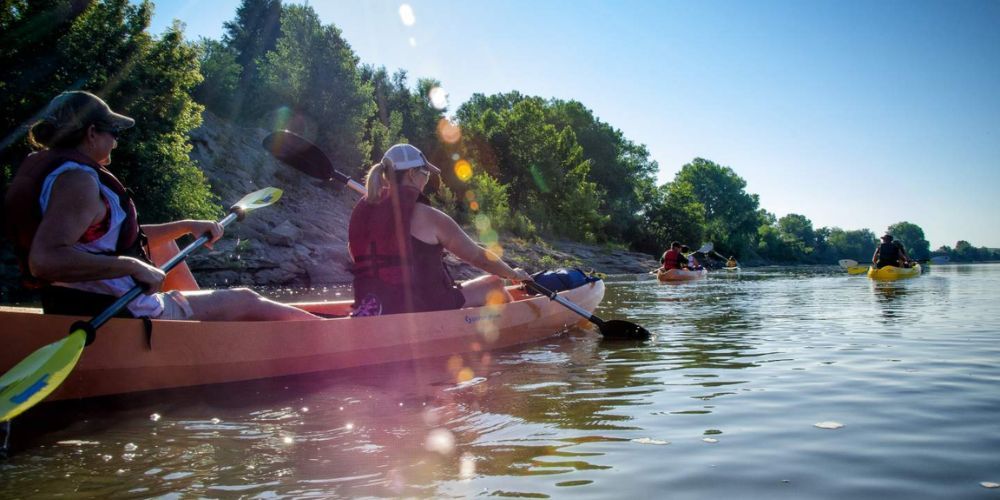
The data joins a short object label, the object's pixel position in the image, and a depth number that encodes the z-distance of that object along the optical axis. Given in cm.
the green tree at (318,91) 3397
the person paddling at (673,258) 2108
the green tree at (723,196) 7822
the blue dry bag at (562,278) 729
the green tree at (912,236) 14212
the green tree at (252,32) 5225
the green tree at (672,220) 5356
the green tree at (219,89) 3478
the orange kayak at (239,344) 362
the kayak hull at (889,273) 1795
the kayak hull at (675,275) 2064
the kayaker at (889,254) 1844
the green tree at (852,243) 12425
